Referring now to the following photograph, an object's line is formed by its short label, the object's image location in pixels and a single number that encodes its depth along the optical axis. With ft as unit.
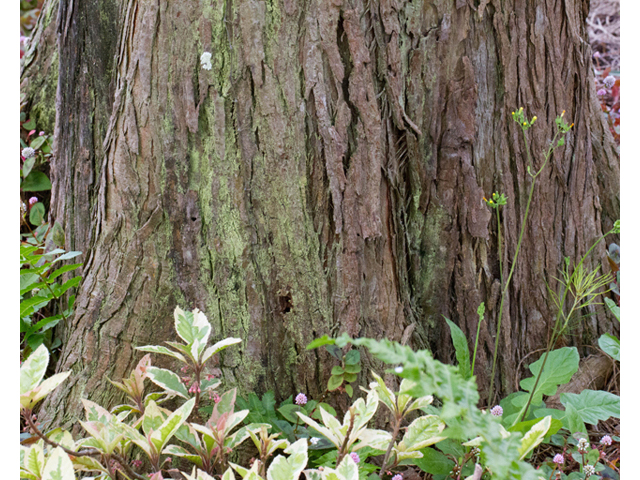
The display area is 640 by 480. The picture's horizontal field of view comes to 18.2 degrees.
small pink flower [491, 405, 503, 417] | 6.05
